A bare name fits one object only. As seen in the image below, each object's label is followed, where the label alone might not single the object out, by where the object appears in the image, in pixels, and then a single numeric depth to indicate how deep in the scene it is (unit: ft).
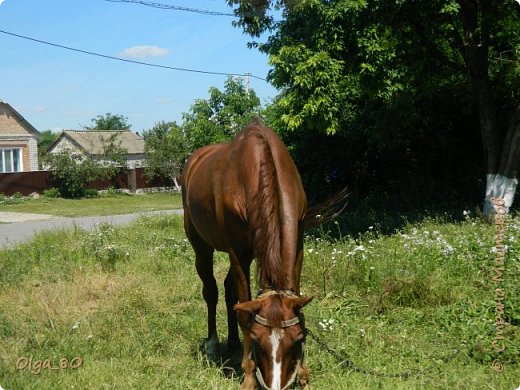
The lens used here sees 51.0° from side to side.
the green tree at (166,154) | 118.83
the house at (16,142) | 115.34
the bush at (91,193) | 107.92
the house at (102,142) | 129.74
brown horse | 10.45
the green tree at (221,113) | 85.92
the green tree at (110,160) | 111.96
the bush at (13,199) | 95.50
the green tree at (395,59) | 30.07
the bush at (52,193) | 105.91
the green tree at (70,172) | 105.29
